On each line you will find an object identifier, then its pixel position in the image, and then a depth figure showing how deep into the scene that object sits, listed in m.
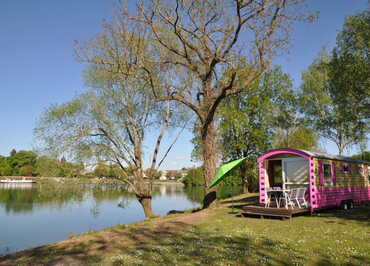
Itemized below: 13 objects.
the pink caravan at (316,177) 12.75
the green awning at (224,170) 13.06
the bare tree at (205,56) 13.30
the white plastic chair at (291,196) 12.41
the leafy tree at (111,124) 18.09
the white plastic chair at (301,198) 12.92
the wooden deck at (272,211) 11.35
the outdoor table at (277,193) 14.30
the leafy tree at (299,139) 31.52
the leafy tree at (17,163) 76.57
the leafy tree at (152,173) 21.19
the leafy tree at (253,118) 28.92
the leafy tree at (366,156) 37.62
